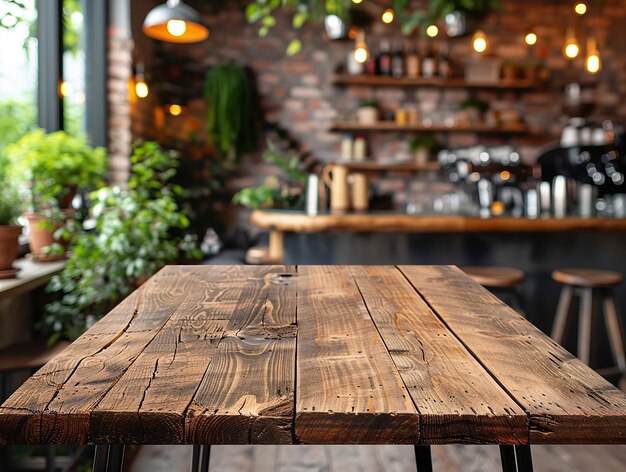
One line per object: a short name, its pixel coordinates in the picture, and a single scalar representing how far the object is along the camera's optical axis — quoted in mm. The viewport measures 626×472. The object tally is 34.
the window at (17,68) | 2650
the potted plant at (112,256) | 2459
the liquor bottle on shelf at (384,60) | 5535
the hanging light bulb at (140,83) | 4461
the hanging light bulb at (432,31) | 5332
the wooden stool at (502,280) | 2973
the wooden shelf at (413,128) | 5496
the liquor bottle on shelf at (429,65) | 5562
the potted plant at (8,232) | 2162
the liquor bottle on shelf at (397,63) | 5547
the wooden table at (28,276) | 2064
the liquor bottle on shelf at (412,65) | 5531
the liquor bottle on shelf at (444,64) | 5547
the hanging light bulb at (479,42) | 4520
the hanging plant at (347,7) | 3934
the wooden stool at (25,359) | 2041
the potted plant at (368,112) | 5500
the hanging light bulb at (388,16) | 5099
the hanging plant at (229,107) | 5234
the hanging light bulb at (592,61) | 4598
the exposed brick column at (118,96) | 4223
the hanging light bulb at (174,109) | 5282
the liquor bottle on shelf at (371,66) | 5555
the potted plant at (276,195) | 3711
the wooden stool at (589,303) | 2984
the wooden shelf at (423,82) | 5520
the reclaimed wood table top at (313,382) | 729
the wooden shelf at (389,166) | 5555
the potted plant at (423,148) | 5577
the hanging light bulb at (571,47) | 4715
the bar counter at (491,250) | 3385
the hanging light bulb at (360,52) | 4527
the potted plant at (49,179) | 2535
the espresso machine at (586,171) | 3576
